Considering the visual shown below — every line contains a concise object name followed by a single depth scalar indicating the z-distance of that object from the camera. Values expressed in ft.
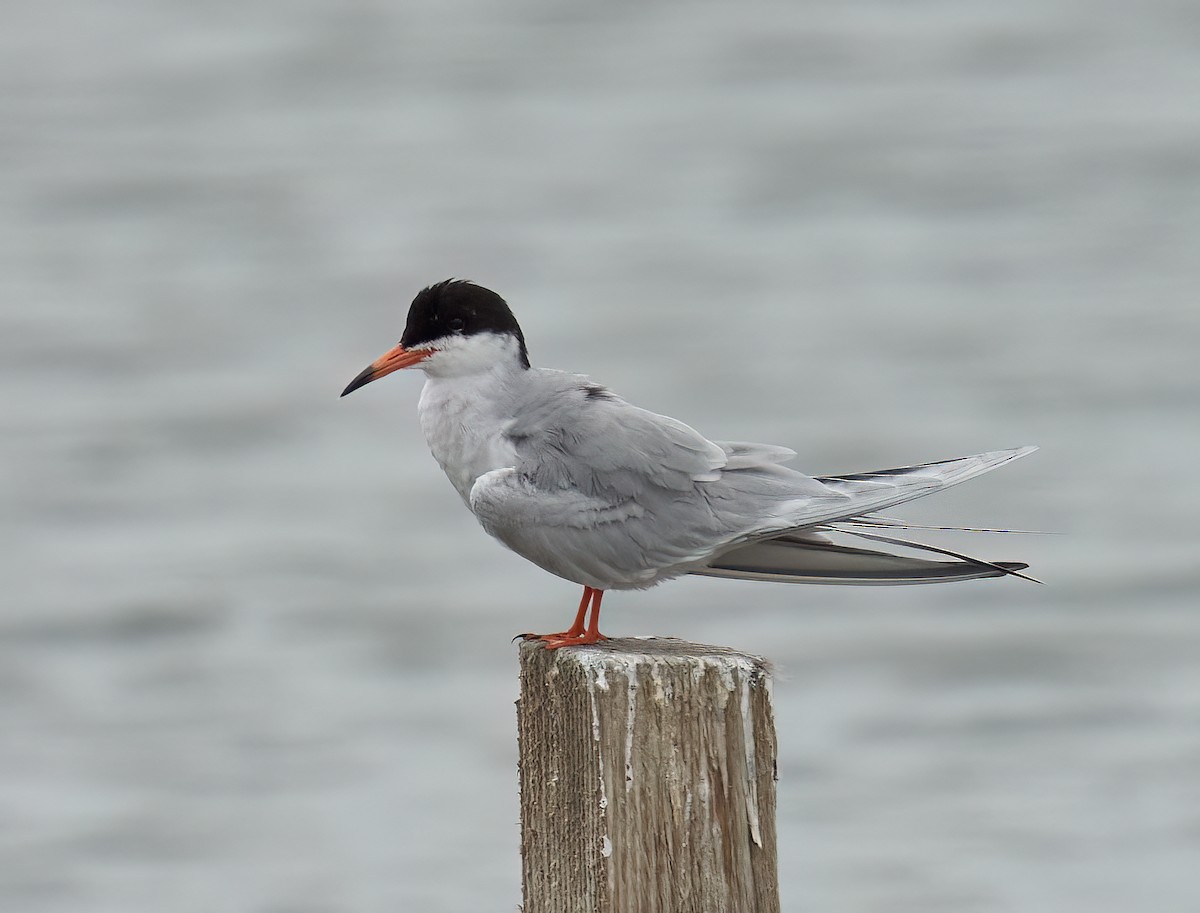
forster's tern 25.82
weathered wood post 22.47
